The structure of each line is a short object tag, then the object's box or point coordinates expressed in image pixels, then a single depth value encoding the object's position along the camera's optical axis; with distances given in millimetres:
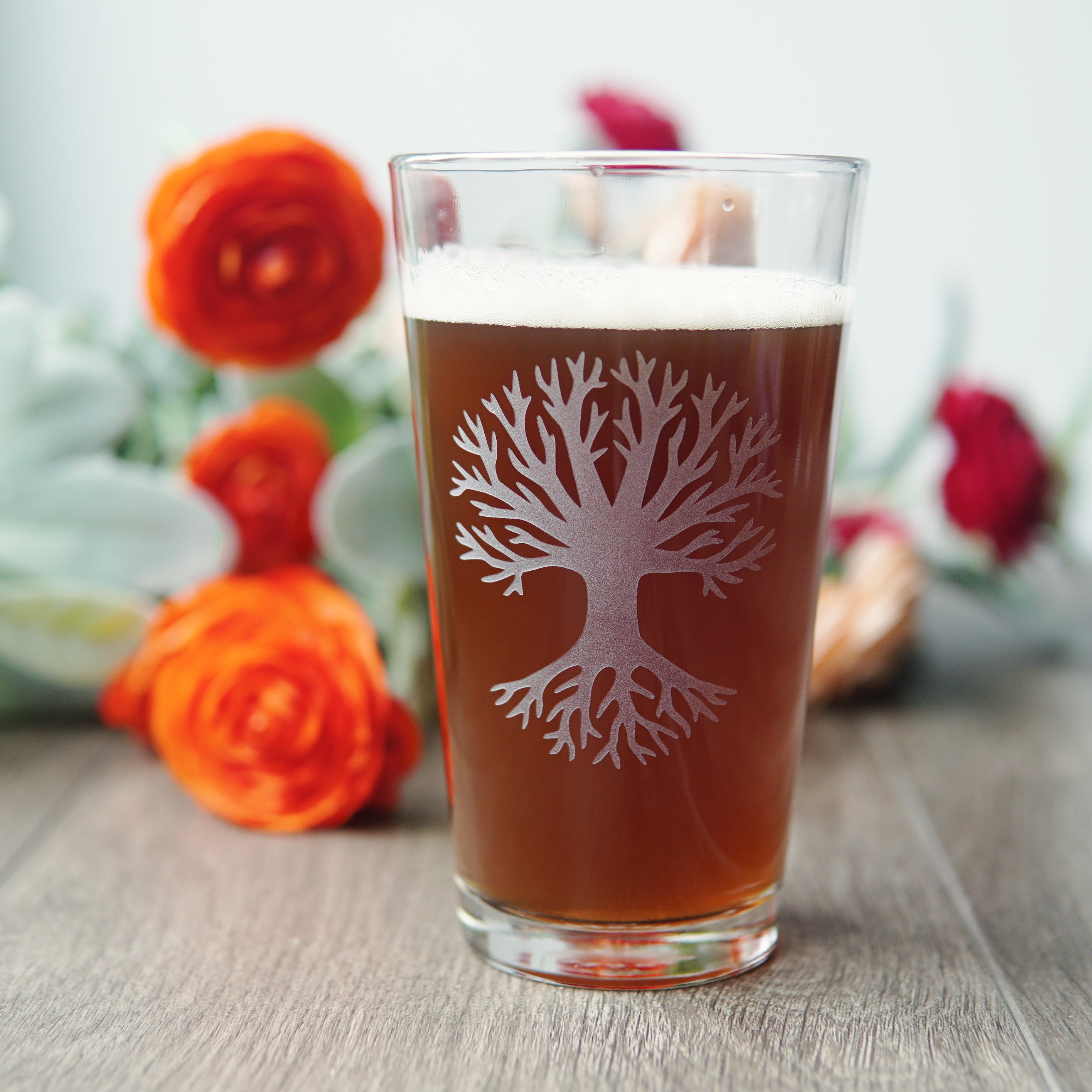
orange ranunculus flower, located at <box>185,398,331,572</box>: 830
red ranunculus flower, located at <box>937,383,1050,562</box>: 982
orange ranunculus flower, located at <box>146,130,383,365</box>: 730
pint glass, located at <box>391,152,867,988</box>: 499
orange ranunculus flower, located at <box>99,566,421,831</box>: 716
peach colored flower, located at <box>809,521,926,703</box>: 922
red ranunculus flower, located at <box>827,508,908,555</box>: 1006
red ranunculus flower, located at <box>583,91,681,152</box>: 856
